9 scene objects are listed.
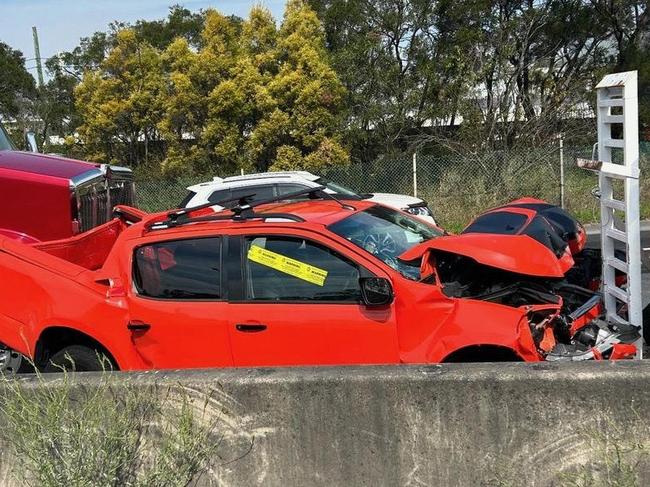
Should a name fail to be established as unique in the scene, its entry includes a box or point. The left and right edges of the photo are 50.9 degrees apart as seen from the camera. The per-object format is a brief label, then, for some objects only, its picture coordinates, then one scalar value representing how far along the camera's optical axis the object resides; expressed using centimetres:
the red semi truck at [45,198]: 655
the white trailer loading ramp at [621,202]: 449
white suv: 1083
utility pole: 3128
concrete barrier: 284
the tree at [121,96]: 2317
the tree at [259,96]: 1984
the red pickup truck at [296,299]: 417
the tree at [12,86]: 3167
